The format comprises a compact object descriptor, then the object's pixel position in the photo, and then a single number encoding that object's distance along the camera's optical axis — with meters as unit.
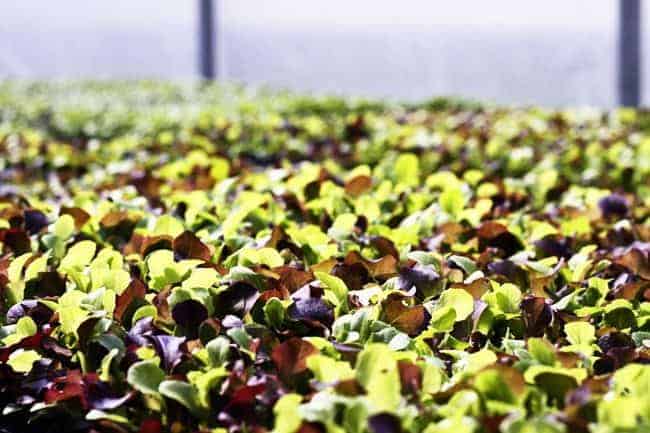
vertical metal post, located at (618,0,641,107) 13.23
